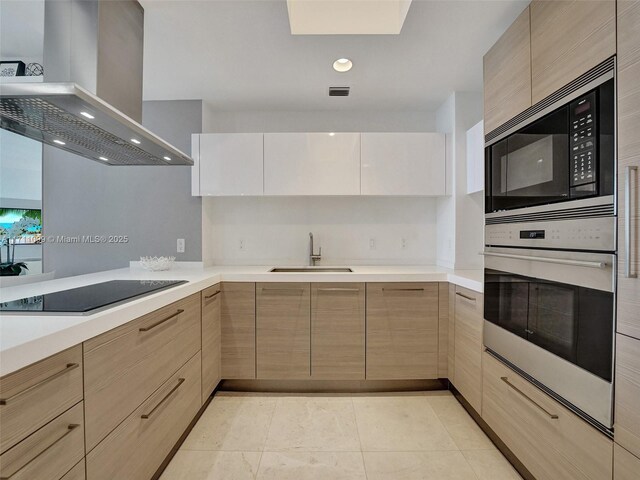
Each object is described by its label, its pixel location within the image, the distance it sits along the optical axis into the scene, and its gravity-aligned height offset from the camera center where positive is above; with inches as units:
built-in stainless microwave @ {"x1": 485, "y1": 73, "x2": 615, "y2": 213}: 42.9 +14.1
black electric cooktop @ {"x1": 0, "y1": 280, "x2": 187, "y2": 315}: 45.7 -10.0
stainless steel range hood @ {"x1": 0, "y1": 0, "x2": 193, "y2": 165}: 47.6 +27.9
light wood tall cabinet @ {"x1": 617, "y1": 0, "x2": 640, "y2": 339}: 38.2 +10.6
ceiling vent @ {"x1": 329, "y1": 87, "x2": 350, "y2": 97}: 100.1 +46.2
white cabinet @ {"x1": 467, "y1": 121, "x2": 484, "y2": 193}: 90.7 +24.1
